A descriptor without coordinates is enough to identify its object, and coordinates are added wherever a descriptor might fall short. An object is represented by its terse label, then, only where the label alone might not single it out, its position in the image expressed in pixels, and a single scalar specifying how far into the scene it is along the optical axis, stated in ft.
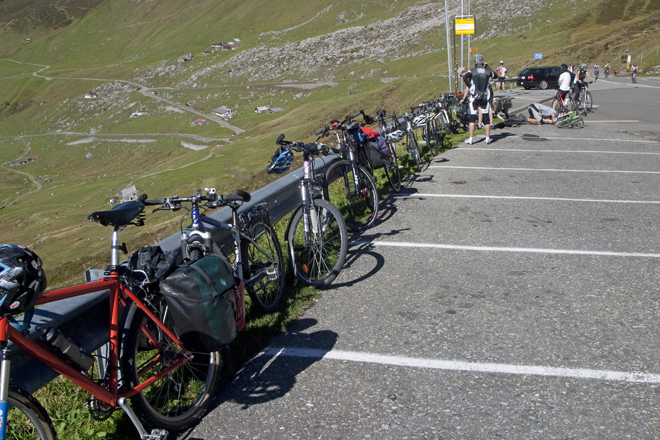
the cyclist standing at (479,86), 46.21
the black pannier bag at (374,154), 28.27
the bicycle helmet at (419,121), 42.50
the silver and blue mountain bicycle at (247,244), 13.76
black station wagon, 147.43
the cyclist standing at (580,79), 66.68
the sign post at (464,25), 87.86
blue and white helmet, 19.55
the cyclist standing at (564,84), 63.36
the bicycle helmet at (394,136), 34.65
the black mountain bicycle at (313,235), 18.70
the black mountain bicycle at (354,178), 25.09
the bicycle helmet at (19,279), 8.14
